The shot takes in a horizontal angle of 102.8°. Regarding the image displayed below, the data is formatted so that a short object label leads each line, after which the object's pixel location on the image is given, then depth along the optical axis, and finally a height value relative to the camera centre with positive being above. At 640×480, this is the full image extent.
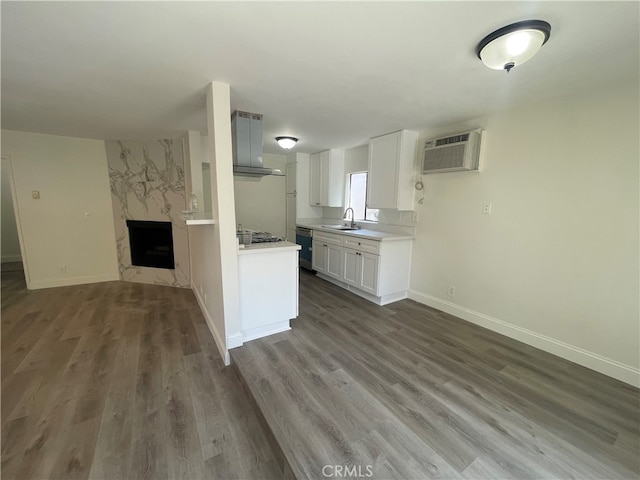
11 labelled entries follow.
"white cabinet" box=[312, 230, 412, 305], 3.34 -0.87
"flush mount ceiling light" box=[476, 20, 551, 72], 1.30 +0.87
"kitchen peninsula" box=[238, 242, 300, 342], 2.43 -0.85
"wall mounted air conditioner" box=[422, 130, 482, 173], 2.73 +0.58
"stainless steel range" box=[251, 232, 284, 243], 2.91 -0.43
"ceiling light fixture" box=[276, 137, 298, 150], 3.61 +0.86
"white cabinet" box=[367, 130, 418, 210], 3.33 +0.48
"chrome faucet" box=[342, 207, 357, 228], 4.50 -0.27
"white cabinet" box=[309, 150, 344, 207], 4.69 +0.47
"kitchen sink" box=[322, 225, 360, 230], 4.43 -0.43
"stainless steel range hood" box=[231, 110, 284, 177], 2.60 +0.59
